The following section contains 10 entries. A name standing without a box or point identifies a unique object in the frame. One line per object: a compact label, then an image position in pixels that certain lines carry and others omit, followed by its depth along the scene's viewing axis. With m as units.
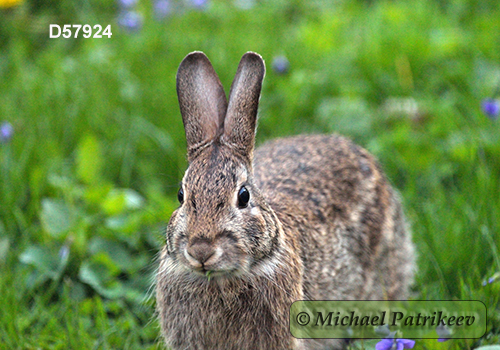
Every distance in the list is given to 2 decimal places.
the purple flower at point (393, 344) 5.75
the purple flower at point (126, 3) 13.05
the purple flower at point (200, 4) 13.52
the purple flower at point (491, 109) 9.17
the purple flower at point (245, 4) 14.66
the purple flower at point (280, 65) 11.12
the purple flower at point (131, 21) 12.81
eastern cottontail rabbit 5.54
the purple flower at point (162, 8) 13.83
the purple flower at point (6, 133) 9.47
